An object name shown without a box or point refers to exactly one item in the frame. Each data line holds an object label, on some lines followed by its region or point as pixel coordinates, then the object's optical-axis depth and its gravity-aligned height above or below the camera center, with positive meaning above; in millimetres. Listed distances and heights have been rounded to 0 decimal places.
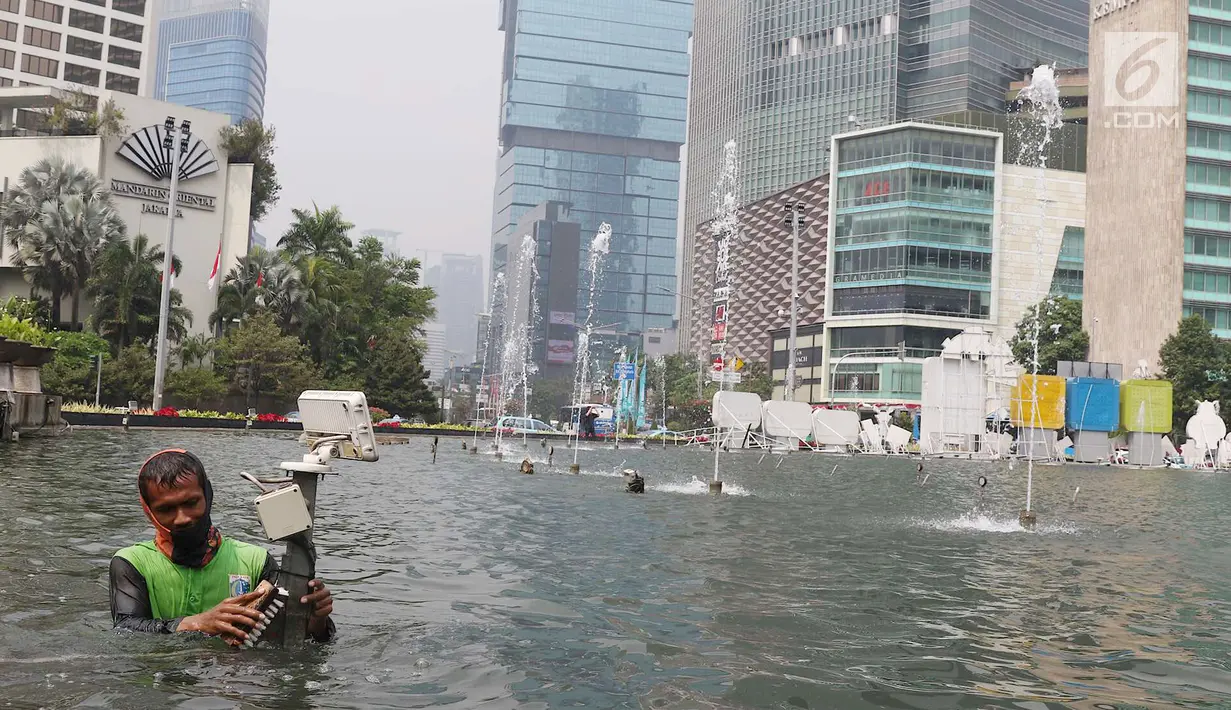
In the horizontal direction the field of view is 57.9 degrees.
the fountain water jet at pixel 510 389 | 167000 +3275
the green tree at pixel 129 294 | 55625 +4720
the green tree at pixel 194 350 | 58312 +2213
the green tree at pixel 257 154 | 68938 +15037
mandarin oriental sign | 63969 +11378
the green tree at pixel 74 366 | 48656 +840
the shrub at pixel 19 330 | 37656 +1765
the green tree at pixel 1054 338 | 80688 +7498
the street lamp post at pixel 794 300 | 64438 +7368
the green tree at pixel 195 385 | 54969 +347
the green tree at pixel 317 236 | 69812 +10189
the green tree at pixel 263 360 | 56906 +1793
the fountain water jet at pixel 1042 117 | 102625 +34295
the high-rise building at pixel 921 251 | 98562 +16594
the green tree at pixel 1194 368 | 70938 +5111
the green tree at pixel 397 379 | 68000 +1437
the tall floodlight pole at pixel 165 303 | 48656 +3795
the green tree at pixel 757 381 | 111438 +4185
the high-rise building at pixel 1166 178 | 83688 +20502
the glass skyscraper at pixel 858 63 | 135750 +46678
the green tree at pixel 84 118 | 63625 +15355
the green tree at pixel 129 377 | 52781 +530
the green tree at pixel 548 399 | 163000 +1805
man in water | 5332 -923
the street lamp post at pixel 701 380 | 125225 +4687
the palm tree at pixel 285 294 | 61625 +5669
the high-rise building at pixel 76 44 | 88062 +27791
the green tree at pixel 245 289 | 61500 +5798
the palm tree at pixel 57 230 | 55969 +7814
